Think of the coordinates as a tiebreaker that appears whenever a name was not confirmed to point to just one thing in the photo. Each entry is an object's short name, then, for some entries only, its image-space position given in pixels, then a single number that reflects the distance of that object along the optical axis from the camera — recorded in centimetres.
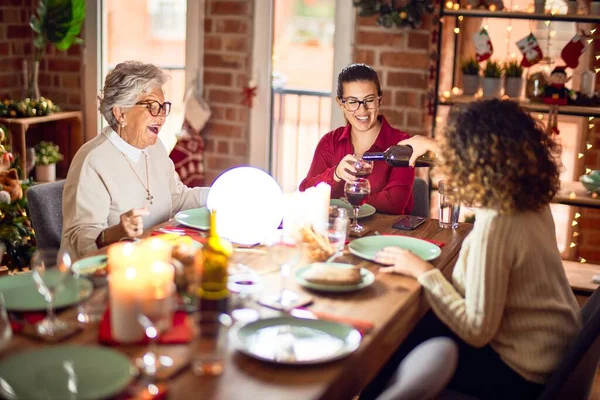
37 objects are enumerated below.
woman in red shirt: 301
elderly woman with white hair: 248
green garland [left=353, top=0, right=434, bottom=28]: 377
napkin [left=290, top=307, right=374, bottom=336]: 176
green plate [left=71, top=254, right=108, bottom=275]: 201
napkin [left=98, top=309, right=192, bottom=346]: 163
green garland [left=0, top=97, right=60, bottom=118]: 414
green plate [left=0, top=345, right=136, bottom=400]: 139
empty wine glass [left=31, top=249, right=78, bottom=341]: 167
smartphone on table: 267
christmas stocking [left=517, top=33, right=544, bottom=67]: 370
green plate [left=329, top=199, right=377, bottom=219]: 278
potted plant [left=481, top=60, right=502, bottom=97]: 372
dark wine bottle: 281
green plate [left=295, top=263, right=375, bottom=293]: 197
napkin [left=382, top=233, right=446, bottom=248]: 246
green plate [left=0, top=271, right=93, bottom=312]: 175
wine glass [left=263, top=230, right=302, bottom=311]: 193
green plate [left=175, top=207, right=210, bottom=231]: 251
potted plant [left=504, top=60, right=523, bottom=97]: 371
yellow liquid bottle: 171
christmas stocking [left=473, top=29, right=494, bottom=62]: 373
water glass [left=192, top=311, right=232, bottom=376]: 152
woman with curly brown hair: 193
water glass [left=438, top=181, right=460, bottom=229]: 263
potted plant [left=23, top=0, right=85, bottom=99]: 423
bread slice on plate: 198
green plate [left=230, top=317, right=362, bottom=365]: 159
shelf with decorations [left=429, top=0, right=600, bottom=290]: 362
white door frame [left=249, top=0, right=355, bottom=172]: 403
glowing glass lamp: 233
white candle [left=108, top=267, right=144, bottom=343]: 162
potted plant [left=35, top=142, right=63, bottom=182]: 436
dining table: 146
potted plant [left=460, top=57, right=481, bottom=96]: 378
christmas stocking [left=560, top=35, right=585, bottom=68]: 364
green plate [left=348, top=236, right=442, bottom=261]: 231
